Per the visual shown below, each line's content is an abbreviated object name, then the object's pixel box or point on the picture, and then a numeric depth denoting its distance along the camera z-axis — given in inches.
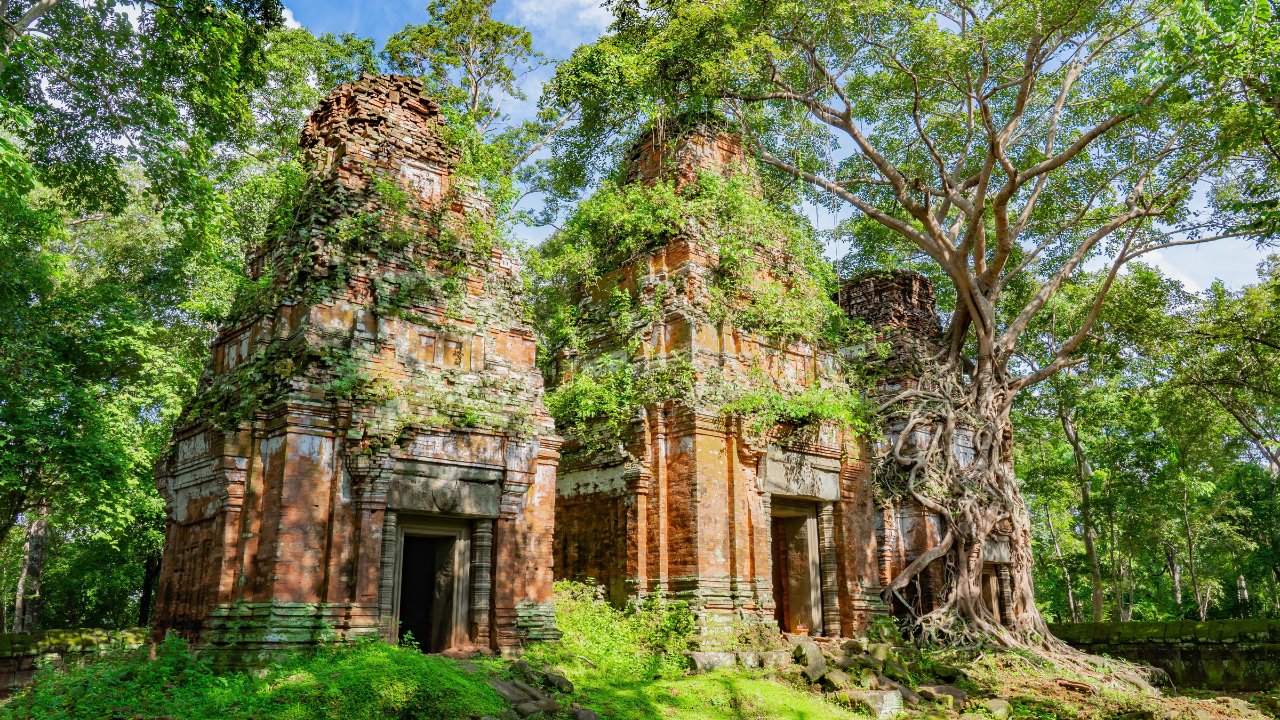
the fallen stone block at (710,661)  404.8
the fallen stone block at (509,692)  293.9
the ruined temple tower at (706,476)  457.7
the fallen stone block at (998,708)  404.2
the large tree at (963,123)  539.5
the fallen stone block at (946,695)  413.4
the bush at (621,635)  385.7
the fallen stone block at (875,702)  380.1
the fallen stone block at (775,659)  419.5
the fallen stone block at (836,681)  397.7
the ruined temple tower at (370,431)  335.3
